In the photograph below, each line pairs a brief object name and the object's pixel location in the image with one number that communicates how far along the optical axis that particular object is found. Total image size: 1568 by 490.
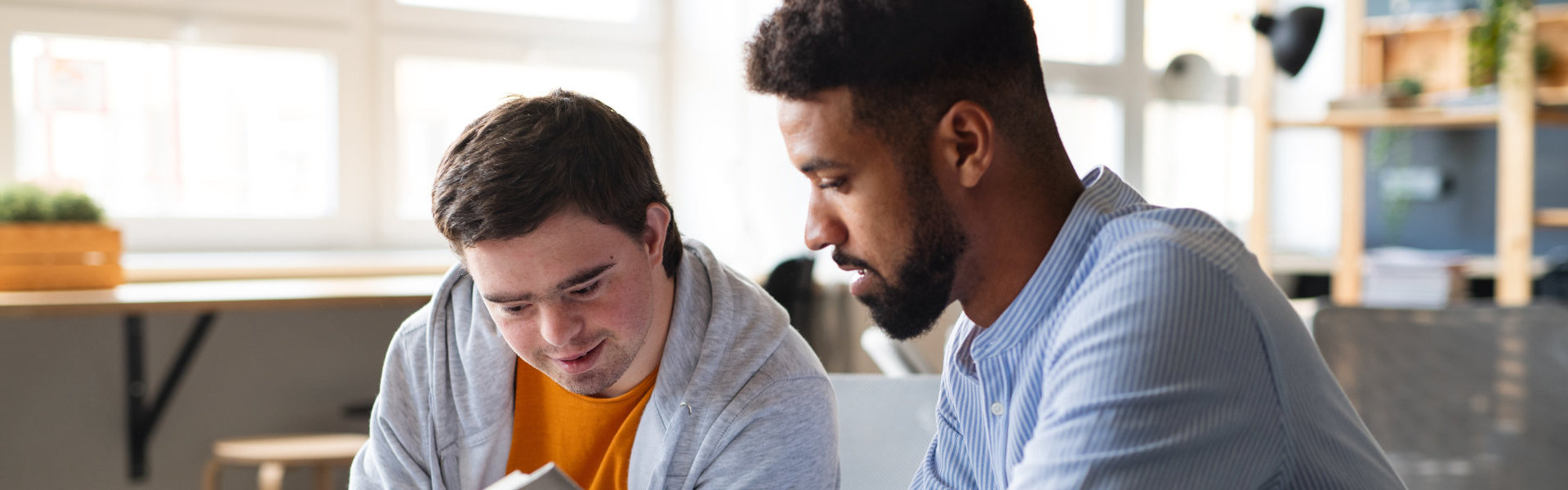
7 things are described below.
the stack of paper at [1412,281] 3.35
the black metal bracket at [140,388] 2.89
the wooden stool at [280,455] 2.55
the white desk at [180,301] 2.37
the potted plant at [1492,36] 2.92
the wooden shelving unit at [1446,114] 2.90
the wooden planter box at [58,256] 2.48
